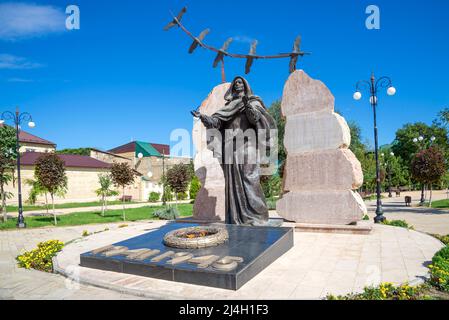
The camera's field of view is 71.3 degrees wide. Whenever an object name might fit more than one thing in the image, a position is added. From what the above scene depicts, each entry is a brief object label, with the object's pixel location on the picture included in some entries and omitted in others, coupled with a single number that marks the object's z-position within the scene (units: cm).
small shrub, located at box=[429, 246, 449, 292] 415
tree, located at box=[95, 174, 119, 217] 2230
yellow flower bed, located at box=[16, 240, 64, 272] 586
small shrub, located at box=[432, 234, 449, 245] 705
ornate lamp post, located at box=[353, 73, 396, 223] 1230
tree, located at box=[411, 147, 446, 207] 1920
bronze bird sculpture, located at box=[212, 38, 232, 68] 1163
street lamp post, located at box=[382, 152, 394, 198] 3755
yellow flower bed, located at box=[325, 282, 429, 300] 374
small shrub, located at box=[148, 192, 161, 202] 3566
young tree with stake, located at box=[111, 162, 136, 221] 1933
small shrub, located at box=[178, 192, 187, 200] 3725
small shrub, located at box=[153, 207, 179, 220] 1675
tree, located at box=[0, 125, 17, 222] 1630
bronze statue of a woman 686
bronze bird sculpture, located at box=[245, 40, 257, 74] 1141
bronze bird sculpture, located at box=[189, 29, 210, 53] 1184
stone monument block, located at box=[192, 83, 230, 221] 996
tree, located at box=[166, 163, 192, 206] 1922
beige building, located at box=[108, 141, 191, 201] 3741
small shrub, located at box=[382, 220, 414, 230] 966
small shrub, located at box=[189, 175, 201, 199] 3009
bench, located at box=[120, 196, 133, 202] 3522
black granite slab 413
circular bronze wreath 514
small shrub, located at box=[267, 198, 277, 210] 2015
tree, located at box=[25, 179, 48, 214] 2702
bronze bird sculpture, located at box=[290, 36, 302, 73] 1053
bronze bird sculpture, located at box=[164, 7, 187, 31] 1175
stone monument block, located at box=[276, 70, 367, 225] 846
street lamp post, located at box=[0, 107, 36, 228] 1455
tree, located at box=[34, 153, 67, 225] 1659
